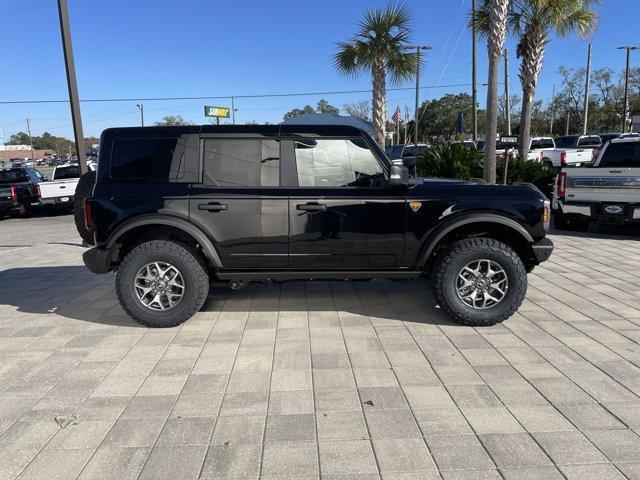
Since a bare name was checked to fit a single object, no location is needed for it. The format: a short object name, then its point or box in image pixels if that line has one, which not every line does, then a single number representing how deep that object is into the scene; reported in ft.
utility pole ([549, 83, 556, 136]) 192.84
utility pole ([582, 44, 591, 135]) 128.57
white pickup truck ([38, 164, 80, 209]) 51.67
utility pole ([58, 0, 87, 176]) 23.91
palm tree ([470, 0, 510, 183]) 36.96
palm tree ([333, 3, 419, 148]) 50.98
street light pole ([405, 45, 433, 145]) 53.16
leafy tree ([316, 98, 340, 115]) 247.56
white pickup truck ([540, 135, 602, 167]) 72.95
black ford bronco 15.12
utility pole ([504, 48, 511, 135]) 125.92
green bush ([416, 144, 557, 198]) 42.59
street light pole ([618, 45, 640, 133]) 129.29
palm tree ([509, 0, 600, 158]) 47.73
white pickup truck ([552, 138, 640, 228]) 28.35
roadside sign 72.59
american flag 93.29
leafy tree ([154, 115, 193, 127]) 260.79
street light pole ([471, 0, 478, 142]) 84.64
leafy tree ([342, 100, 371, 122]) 238.44
